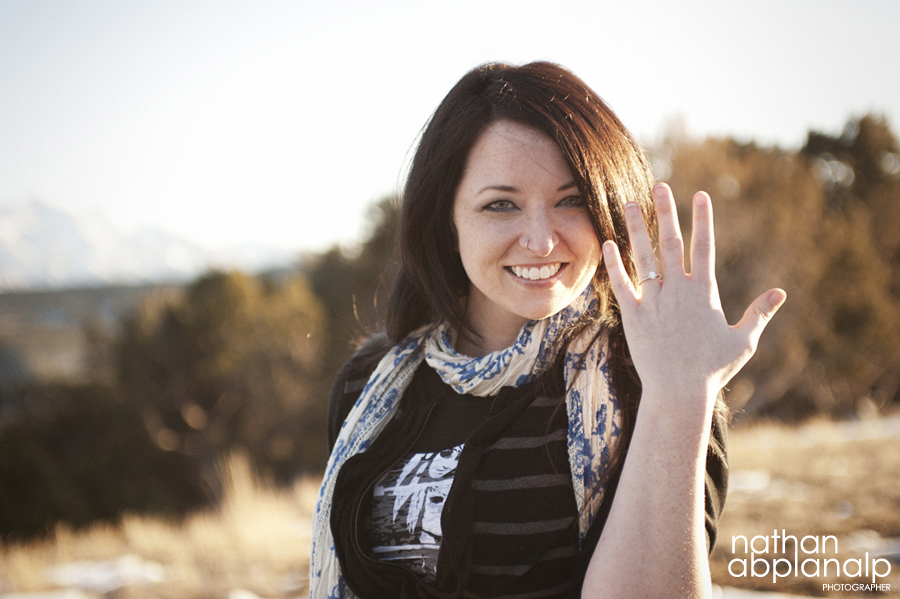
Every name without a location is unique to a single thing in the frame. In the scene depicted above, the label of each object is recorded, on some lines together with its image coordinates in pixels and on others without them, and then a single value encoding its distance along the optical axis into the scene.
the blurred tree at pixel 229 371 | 14.81
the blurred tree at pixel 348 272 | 14.67
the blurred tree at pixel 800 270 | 13.12
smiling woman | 1.09
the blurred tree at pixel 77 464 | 11.70
